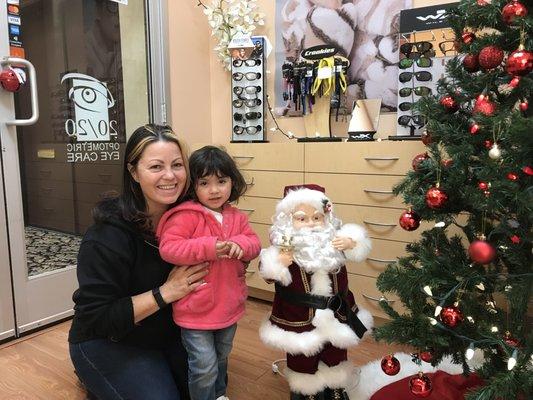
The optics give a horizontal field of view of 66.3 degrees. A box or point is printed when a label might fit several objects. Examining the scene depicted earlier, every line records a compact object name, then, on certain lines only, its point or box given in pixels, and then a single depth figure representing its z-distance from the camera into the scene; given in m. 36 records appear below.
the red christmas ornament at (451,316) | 1.01
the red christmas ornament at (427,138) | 1.21
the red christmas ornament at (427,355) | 1.13
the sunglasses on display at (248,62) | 2.46
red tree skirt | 1.34
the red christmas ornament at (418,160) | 1.18
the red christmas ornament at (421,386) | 1.11
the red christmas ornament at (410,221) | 1.15
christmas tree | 0.91
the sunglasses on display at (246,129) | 2.52
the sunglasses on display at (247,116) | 2.50
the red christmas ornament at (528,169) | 0.86
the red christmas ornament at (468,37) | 1.09
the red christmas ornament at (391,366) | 1.22
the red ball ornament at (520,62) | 0.88
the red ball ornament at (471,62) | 1.06
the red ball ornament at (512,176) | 0.88
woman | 1.25
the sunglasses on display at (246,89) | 2.48
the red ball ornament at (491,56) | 0.99
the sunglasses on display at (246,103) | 2.50
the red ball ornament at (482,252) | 0.90
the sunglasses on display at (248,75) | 2.47
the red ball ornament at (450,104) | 1.16
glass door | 1.96
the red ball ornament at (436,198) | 1.04
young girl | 1.27
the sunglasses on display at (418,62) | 1.95
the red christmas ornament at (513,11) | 0.90
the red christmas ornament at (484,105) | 0.99
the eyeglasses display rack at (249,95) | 2.47
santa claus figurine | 1.28
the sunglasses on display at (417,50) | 1.98
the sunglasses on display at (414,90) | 1.95
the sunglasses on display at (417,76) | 1.95
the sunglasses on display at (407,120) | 2.00
